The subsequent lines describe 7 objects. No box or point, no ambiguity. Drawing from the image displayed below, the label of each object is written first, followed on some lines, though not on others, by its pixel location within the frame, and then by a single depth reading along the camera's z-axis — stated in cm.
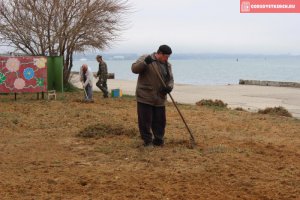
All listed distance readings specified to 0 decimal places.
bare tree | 1955
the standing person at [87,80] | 1547
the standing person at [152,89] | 761
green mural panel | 1839
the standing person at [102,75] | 1719
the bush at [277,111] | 1383
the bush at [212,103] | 1591
